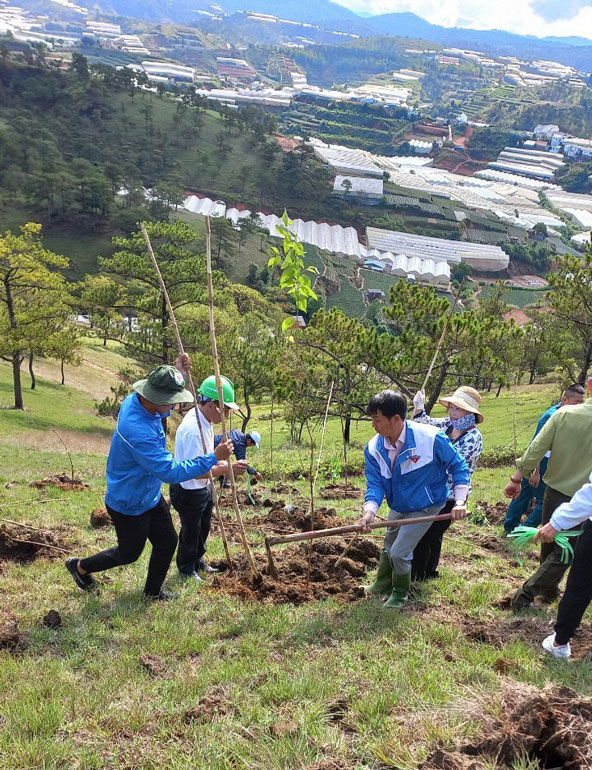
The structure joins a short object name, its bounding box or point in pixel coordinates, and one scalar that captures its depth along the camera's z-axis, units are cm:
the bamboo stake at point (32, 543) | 611
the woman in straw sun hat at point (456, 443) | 574
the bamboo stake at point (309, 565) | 572
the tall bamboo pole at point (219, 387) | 456
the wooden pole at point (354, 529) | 448
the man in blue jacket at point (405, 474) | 463
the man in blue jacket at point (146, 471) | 460
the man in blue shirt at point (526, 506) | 788
